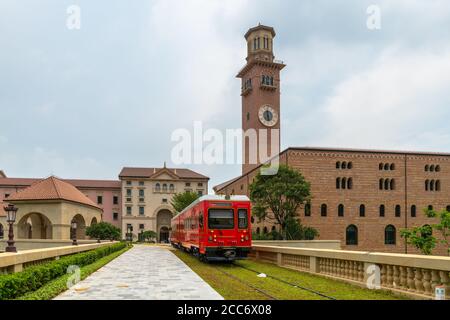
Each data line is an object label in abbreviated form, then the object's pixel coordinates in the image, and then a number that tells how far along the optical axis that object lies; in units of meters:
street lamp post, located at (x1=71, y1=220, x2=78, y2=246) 28.64
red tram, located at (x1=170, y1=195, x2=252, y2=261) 20.61
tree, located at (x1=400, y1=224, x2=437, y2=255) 38.66
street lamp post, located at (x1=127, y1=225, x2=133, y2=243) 79.74
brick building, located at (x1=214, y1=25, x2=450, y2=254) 49.97
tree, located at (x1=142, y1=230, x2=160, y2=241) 77.12
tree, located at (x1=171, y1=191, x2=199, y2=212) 67.31
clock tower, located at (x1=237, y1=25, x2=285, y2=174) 67.31
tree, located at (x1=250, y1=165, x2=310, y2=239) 40.94
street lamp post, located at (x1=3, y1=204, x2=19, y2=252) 17.43
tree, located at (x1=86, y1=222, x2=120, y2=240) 50.03
